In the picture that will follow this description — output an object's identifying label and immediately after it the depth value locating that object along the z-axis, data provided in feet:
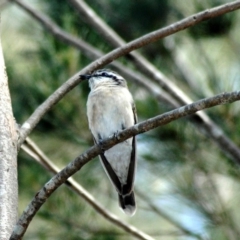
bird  30.27
